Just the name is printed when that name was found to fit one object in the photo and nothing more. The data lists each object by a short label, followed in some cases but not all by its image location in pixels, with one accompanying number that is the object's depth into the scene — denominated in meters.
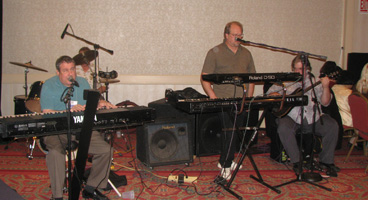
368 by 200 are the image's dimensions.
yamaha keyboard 2.25
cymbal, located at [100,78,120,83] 4.93
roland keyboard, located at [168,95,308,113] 2.85
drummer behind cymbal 4.38
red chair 3.85
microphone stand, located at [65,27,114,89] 3.77
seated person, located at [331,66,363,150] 4.73
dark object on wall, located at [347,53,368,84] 6.21
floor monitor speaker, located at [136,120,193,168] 3.77
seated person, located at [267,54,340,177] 3.76
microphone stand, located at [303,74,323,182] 3.49
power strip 3.43
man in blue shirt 2.74
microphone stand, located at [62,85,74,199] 2.32
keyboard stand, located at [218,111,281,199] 3.08
